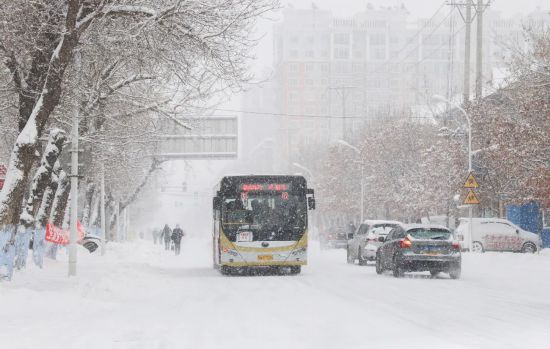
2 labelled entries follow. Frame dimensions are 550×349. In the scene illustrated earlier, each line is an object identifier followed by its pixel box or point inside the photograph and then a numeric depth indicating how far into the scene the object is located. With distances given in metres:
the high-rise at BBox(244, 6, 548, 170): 191.25
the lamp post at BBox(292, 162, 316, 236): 103.20
